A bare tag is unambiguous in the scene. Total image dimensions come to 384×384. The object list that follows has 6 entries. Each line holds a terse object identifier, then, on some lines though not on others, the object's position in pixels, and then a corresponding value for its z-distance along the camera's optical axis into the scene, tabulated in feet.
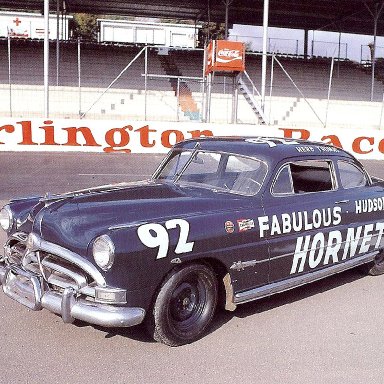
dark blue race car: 11.55
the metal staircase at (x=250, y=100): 69.51
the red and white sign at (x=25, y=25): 104.78
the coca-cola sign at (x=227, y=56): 64.39
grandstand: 79.41
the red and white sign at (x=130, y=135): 55.47
